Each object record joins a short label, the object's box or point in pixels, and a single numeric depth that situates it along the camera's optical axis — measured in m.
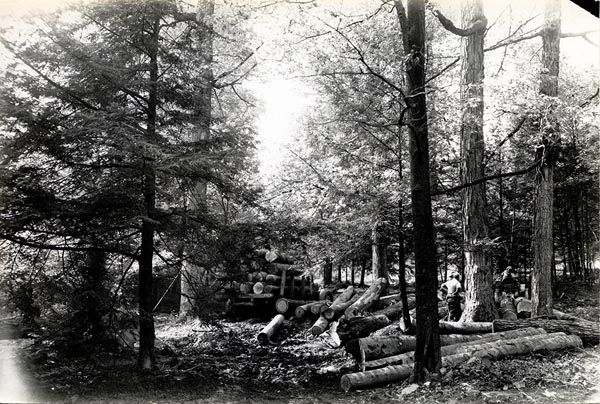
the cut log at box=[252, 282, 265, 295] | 13.82
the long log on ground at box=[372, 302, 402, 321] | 11.71
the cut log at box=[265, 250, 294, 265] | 14.29
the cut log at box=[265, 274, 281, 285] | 14.28
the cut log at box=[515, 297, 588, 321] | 11.86
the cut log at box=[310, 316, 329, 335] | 11.07
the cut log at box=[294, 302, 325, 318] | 12.78
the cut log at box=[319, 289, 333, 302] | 15.05
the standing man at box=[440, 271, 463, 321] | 10.51
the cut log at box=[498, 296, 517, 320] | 11.06
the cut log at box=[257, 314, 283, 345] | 10.46
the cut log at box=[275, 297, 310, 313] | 13.19
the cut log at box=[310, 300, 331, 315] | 12.75
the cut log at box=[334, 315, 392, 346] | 9.10
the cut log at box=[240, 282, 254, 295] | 13.98
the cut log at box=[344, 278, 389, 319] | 12.01
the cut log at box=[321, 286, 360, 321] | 11.84
